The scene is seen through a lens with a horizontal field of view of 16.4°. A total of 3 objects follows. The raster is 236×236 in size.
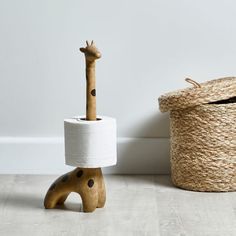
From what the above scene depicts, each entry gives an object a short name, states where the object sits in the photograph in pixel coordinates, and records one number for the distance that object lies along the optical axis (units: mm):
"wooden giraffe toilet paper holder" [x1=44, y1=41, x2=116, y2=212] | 2489
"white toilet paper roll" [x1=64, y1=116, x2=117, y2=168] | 2480
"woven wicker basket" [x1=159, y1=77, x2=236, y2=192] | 2745
